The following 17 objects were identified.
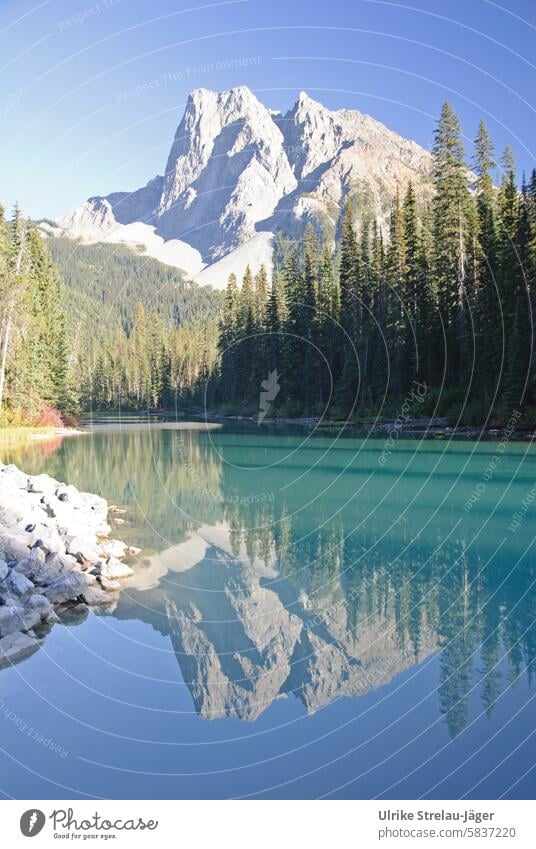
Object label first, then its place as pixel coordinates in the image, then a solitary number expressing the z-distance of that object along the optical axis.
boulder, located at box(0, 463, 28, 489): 18.14
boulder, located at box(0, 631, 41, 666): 8.63
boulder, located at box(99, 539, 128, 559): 13.61
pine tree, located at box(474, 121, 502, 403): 36.84
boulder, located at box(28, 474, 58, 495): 18.03
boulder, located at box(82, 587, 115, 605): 10.88
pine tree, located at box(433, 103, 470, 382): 40.22
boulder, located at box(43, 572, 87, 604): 10.77
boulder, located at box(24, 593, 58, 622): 10.00
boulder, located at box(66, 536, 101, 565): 12.65
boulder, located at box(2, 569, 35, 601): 10.05
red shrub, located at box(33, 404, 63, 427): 42.47
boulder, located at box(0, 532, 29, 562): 11.59
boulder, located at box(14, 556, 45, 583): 11.13
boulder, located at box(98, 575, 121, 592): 11.62
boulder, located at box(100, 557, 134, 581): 12.09
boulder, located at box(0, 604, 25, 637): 9.36
